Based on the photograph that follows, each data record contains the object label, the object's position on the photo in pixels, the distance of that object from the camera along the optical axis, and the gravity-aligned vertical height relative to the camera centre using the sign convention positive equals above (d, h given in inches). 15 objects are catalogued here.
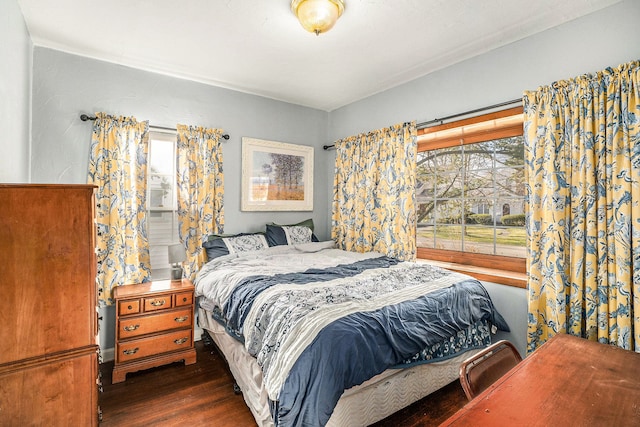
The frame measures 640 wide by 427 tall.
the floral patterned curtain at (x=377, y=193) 119.0 +9.9
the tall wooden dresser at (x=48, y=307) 47.5 -15.0
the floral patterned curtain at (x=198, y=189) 119.0 +10.2
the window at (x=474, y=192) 104.3 +9.1
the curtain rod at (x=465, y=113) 93.9 +34.6
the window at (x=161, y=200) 117.7 +5.4
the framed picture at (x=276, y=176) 138.3 +18.5
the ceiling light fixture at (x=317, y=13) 74.0 +49.3
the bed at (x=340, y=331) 56.2 -25.5
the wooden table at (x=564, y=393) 34.3 -22.2
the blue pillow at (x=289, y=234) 134.9 -8.7
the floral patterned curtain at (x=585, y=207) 70.4 +2.4
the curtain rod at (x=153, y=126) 101.9 +32.4
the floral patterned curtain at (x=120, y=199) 103.4 +5.4
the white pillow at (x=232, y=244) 120.3 -11.5
